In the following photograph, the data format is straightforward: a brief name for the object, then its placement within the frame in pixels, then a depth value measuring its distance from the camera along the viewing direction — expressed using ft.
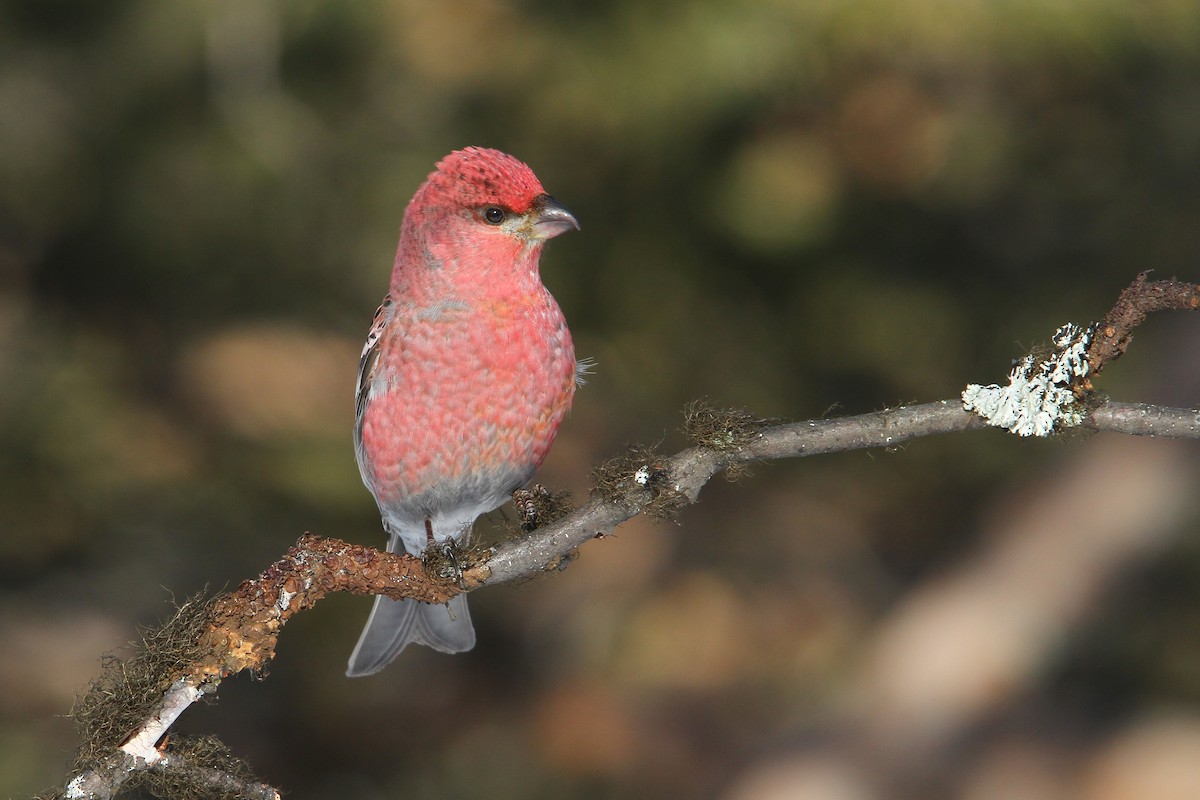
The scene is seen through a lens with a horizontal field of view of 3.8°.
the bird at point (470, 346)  18.51
